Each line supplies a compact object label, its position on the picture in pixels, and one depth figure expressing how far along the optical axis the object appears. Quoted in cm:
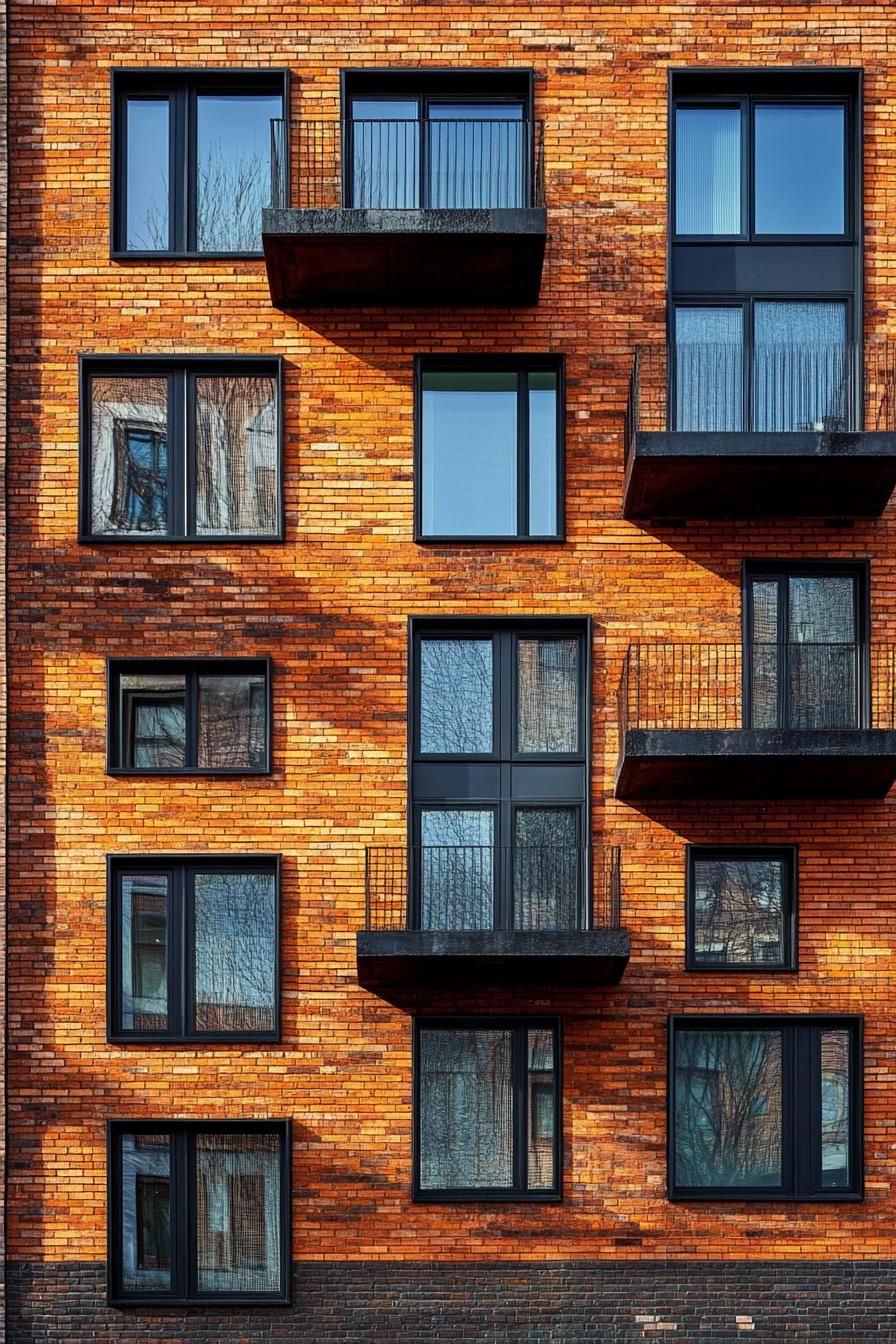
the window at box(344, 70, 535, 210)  1412
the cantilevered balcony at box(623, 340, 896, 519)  1342
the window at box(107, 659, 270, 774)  1383
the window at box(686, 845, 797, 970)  1374
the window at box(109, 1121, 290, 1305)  1351
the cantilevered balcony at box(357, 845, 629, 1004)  1337
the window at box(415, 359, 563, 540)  1403
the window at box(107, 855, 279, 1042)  1363
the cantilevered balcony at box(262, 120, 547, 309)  1308
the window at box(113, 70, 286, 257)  1424
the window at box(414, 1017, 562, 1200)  1351
